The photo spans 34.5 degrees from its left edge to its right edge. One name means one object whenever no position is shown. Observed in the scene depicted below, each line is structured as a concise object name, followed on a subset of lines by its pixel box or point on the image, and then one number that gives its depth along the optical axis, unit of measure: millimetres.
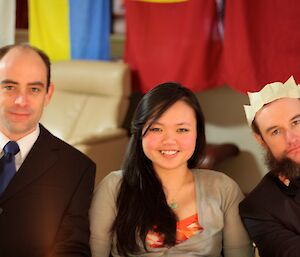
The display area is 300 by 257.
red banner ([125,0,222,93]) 3439
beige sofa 3600
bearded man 1733
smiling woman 1744
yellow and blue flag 4145
